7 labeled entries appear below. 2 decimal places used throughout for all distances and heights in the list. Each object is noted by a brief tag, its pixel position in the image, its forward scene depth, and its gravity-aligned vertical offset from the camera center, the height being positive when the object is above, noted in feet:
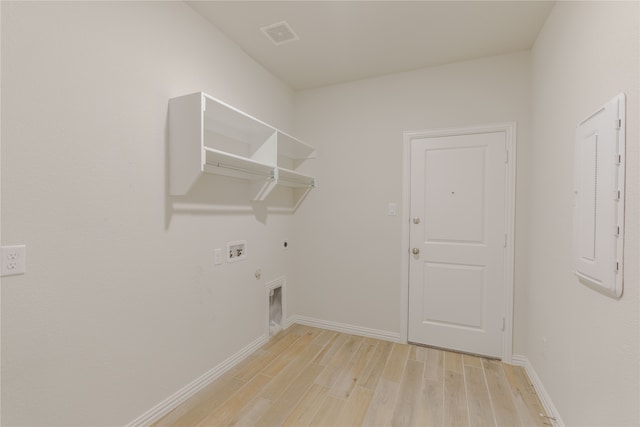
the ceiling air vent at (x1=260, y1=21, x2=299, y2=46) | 7.02 +4.57
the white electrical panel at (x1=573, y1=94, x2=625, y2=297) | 3.77 +0.20
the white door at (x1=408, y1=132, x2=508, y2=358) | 8.22 -0.97
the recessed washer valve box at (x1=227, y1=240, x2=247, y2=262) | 7.62 -1.20
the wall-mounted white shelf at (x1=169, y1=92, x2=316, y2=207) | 5.72 +1.60
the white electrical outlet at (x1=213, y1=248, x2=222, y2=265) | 7.13 -1.24
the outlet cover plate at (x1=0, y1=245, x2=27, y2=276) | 3.67 -0.72
